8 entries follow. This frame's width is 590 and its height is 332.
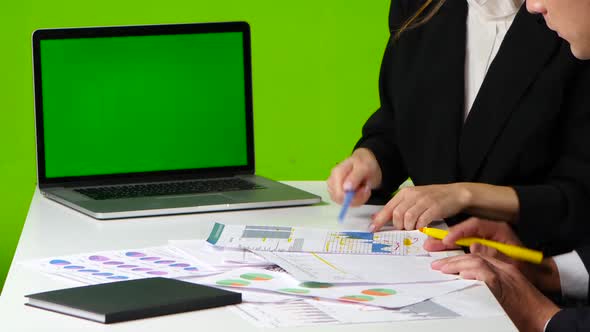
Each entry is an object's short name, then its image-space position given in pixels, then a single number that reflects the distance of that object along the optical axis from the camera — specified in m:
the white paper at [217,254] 2.29
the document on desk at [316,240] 2.35
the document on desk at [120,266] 2.23
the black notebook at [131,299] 2.09
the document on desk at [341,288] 2.16
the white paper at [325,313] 2.09
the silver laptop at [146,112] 2.73
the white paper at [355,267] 2.23
